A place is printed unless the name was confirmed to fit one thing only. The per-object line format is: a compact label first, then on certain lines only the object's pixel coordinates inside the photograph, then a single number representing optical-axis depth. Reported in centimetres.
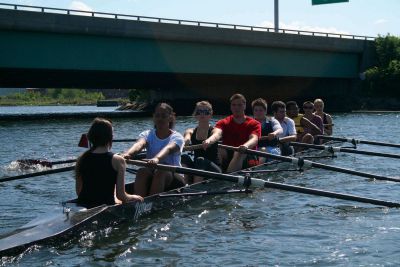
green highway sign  3578
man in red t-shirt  1171
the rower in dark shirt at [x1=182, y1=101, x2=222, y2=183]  1072
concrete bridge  3338
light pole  4553
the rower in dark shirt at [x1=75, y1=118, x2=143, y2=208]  736
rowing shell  695
